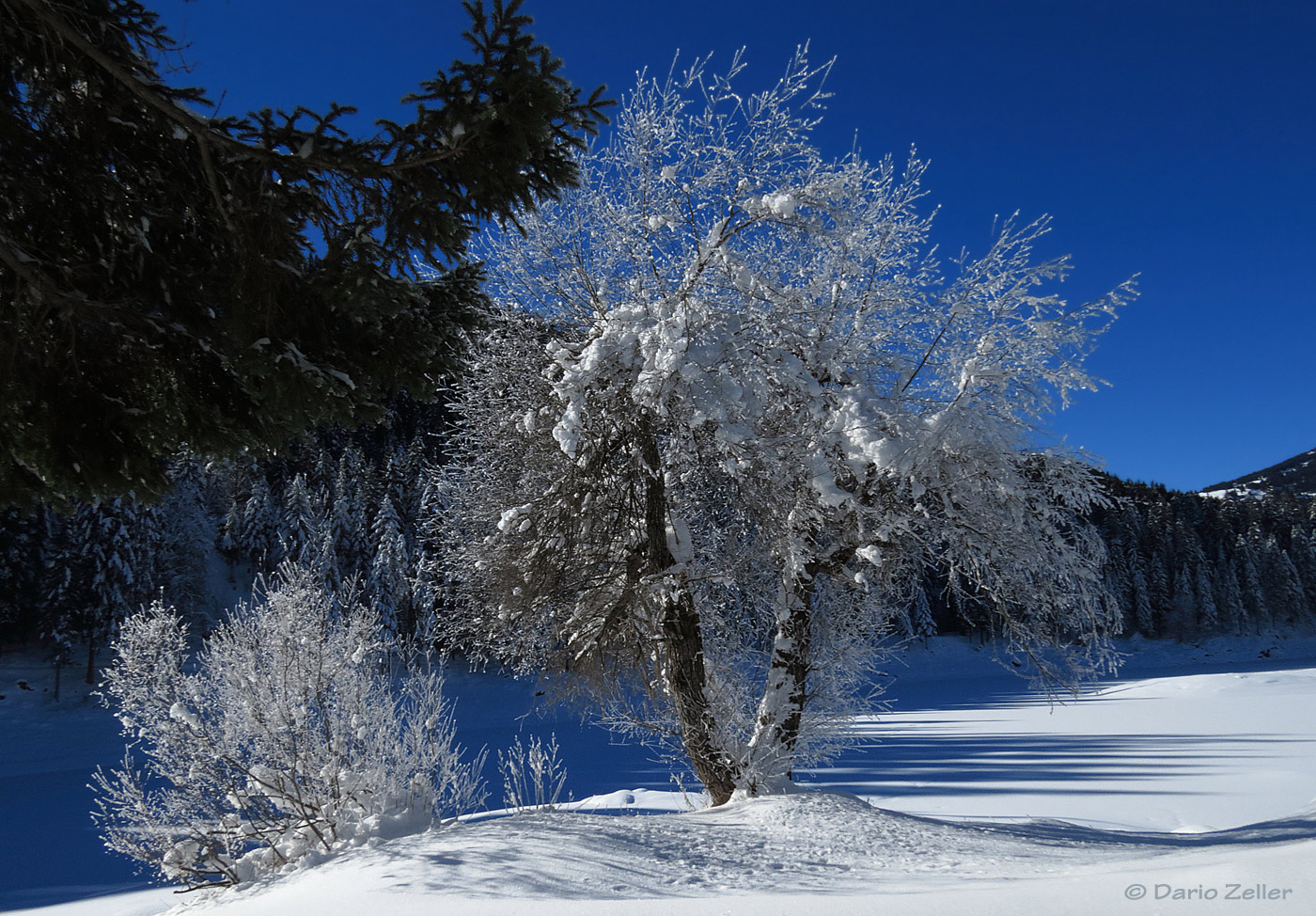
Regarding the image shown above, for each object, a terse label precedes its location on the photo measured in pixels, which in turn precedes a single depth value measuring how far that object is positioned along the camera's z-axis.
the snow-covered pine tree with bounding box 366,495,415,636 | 30.05
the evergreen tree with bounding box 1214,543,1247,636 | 55.62
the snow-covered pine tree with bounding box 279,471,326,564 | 33.53
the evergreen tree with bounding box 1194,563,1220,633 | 54.25
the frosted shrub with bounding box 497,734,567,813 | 7.04
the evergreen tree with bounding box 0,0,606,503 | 3.25
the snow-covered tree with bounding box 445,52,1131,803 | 6.55
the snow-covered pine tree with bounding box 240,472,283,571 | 38.88
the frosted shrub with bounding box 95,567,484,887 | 7.13
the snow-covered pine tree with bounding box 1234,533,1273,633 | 56.41
